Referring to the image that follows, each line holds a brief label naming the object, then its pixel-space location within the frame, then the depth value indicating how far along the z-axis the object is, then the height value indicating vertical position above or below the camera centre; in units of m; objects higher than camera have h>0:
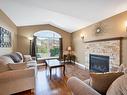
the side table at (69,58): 5.36 -0.79
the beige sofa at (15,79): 1.72 -0.78
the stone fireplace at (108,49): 2.63 -0.10
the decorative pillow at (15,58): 2.81 -0.42
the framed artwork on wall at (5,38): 2.72 +0.36
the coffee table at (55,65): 2.86 -0.70
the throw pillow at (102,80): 0.95 -0.41
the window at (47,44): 5.12 +0.21
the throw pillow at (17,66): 1.85 -0.47
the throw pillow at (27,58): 3.63 -0.54
